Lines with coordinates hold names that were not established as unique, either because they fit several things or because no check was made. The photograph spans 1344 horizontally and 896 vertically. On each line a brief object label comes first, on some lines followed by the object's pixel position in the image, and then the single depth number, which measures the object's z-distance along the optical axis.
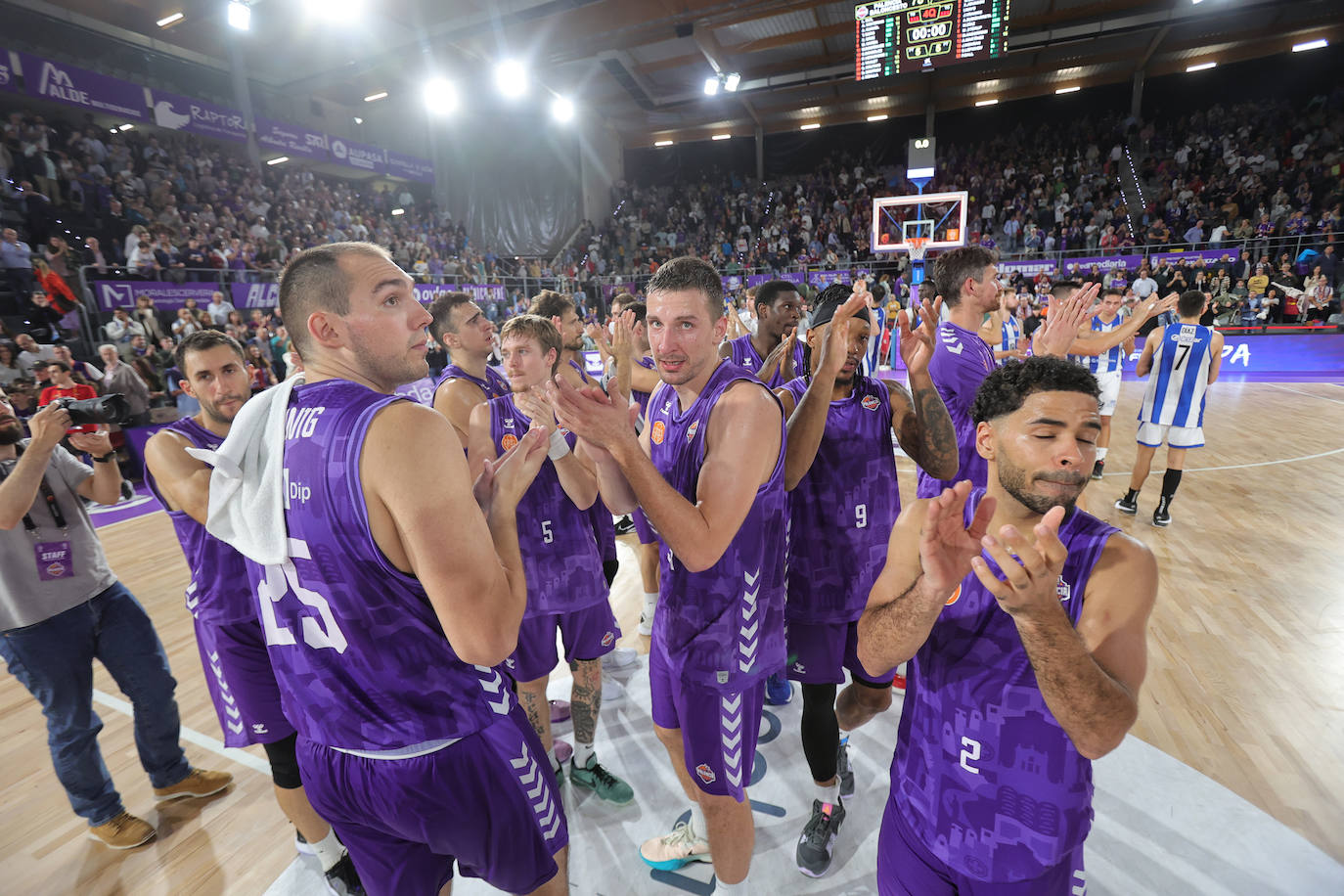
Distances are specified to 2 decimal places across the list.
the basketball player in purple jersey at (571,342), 3.60
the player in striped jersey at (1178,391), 6.00
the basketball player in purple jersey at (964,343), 3.57
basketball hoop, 15.24
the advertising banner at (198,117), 14.74
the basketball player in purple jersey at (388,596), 1.35
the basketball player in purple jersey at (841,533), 2.61
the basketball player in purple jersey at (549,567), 2.84
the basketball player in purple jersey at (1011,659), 1.31
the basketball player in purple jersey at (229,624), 2.49
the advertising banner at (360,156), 19.17
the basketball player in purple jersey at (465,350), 3.28
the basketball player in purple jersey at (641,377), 3.09
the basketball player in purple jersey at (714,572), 2.01
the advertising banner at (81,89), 12.63
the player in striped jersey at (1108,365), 7.26
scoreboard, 11.62
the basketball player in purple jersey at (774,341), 3.79
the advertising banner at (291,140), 17.05
